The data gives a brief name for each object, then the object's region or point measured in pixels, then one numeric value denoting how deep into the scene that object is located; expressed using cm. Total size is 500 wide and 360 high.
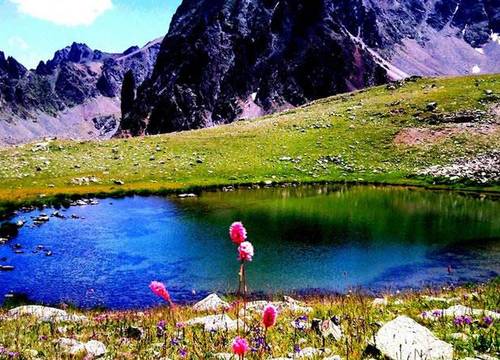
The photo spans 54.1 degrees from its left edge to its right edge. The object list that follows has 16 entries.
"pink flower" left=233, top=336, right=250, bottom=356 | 547
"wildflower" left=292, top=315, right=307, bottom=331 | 1136
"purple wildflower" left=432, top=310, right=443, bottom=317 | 1183
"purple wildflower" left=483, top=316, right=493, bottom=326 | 1028
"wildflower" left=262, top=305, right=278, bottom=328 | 588
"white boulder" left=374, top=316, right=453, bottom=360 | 846
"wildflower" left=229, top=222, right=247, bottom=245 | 688
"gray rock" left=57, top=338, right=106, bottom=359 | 943
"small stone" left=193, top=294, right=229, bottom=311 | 1619
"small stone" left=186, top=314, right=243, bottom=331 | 1178
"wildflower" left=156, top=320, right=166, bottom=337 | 1140
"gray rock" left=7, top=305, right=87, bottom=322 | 1413
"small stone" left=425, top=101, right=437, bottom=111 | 8456
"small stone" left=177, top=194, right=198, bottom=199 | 5992
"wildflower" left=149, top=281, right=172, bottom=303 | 685
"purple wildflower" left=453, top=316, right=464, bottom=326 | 1052
